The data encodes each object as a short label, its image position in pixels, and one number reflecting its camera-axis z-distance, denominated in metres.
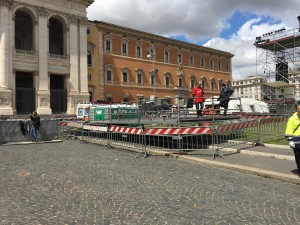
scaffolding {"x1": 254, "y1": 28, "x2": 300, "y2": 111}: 40.44
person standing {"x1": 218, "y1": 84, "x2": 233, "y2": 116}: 14.85
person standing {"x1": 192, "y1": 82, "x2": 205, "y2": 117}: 13.74
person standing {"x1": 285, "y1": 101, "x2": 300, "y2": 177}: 7.33
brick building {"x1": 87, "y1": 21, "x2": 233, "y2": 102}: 45.06
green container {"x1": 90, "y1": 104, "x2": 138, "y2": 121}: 15.78
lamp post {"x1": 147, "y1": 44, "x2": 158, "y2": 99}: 52.85
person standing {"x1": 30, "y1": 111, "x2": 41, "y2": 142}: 17.31
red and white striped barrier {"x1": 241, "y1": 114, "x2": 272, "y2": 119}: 15.80
